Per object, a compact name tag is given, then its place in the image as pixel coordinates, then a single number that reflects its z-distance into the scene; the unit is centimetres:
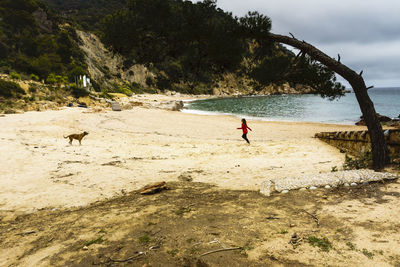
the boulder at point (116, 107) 2815
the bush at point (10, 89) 2364
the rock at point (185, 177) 664
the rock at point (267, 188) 489
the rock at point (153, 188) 541
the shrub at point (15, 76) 3033
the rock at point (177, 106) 4230
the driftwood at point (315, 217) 345
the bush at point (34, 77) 3569
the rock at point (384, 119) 2682
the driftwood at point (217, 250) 276
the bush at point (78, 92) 3439
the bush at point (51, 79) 3491
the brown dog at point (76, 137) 1074
